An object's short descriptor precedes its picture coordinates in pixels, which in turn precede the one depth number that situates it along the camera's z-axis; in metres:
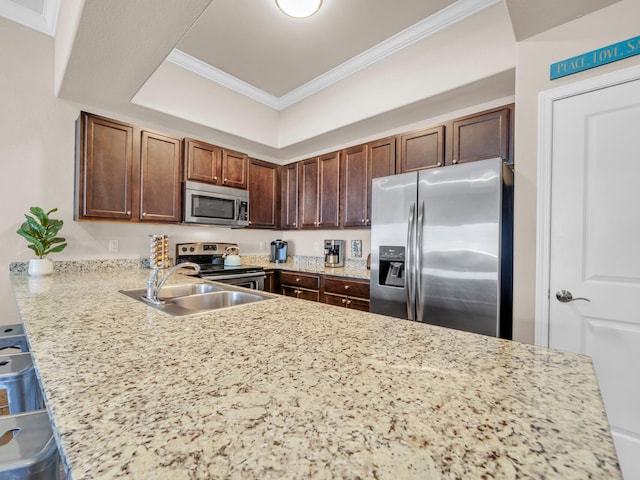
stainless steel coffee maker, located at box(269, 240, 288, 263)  4.09
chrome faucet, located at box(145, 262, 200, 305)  1.53
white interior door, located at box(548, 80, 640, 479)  1.50
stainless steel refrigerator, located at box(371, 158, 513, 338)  1.85
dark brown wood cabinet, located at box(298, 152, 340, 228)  3.42
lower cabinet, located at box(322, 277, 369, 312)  2.74
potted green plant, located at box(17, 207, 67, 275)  2.22
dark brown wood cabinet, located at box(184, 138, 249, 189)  3.11
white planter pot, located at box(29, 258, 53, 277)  2.28
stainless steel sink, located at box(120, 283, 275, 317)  1.65
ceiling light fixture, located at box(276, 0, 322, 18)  2.11
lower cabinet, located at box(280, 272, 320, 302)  3.15
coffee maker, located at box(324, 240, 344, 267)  3.64
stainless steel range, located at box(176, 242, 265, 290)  3.01
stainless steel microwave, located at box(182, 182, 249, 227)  3.05
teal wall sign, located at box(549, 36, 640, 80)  1.52
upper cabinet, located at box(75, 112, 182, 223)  2.47
